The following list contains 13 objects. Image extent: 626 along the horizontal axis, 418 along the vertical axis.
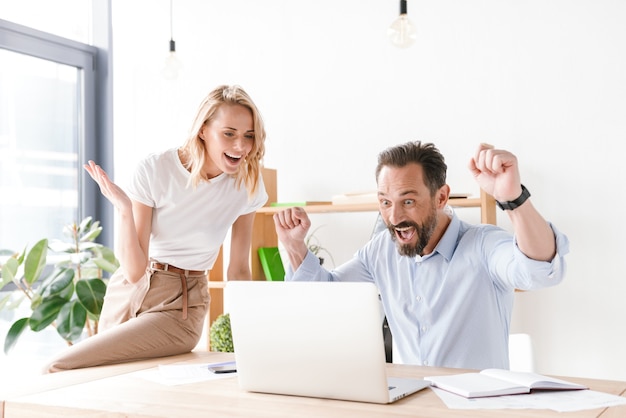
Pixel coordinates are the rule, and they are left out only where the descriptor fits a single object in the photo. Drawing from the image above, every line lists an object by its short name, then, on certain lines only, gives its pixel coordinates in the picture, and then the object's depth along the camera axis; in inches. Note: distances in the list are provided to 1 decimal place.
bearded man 78.5
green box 138.4
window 150.4
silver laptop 54.5
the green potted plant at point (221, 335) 130.6
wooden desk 52.7
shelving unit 121.3
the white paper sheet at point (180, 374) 67.2
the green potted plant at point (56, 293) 135.3
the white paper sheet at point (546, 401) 52.2
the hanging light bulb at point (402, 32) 102.3
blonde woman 90.7
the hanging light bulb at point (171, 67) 125.6
